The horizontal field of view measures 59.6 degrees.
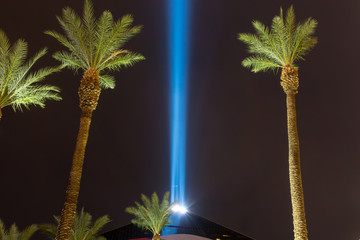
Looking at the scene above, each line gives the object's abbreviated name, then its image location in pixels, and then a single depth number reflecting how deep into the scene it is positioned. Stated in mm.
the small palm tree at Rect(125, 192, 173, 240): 28328
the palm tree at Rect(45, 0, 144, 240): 13609
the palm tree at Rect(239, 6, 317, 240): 12922
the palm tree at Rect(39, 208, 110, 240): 22078
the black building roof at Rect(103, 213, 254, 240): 45500
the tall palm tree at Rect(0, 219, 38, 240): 18797
